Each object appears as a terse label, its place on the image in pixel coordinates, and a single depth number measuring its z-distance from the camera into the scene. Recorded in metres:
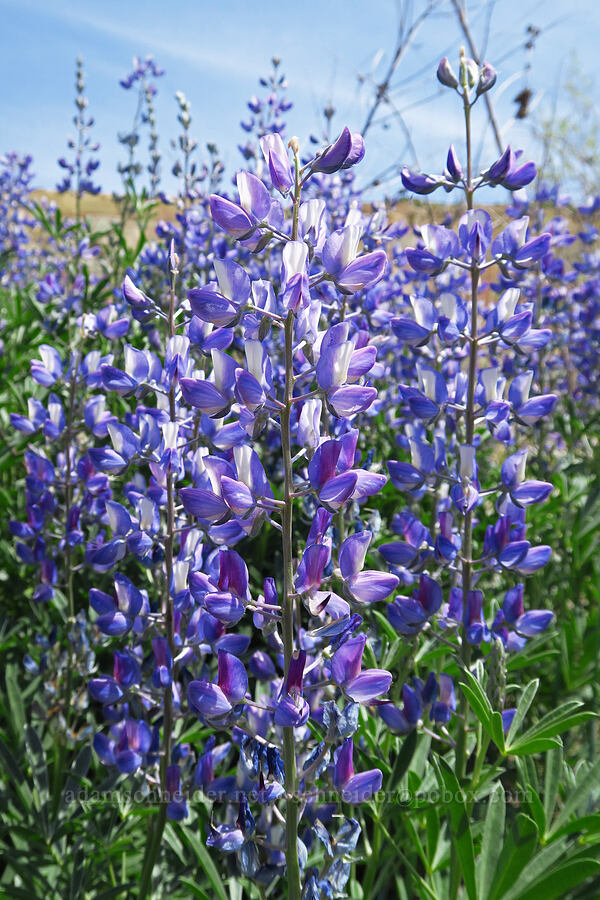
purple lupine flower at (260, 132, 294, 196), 0.42
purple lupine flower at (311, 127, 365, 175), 0.43
